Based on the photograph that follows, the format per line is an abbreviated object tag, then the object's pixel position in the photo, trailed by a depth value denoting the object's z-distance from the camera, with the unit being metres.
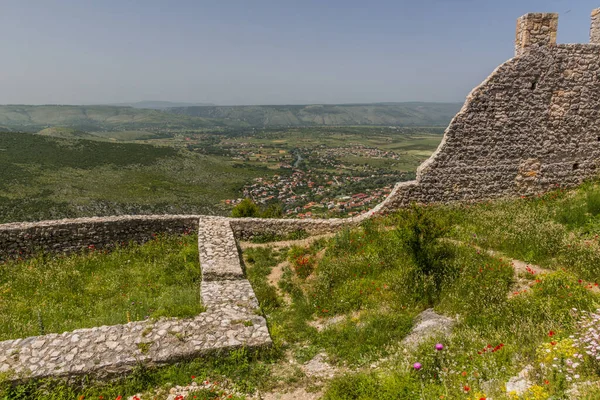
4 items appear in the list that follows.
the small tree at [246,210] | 19.53
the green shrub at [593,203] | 9.21
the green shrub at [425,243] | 7.51
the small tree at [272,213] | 19.41
